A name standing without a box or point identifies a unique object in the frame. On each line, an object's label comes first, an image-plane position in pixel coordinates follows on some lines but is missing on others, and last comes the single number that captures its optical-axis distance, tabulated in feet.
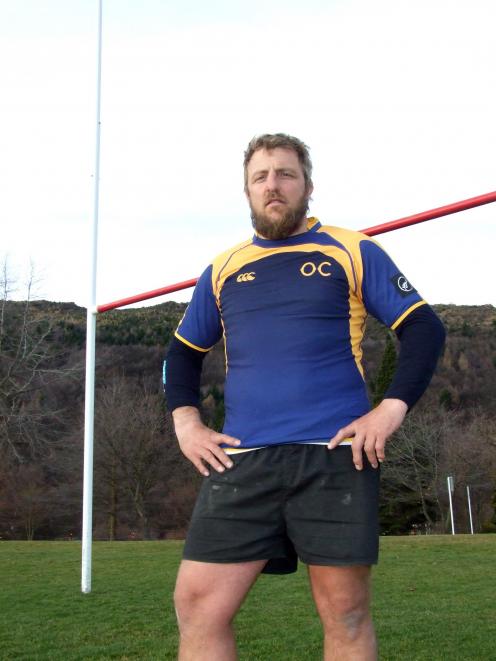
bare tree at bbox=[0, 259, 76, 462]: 91.30
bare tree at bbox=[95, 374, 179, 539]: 115.14
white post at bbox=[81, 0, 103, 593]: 24.58
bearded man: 7.21
